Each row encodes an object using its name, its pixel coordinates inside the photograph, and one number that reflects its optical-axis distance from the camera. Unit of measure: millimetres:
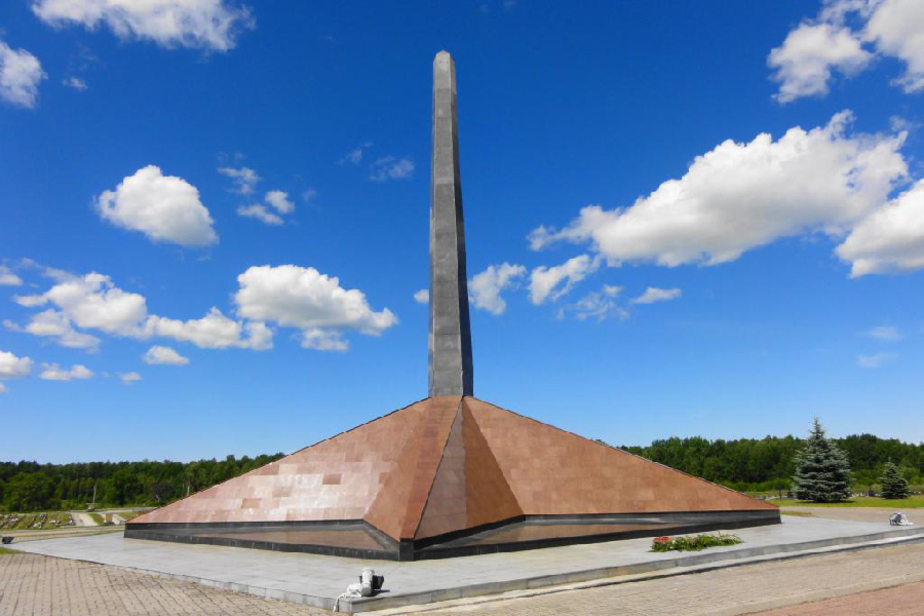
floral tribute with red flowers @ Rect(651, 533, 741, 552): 13102
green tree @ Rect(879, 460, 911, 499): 34969
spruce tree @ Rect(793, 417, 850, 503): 32625
